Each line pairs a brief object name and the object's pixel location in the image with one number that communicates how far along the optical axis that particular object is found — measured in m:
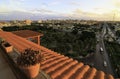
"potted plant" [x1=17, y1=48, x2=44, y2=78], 1.18
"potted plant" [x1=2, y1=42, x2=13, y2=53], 1.88
